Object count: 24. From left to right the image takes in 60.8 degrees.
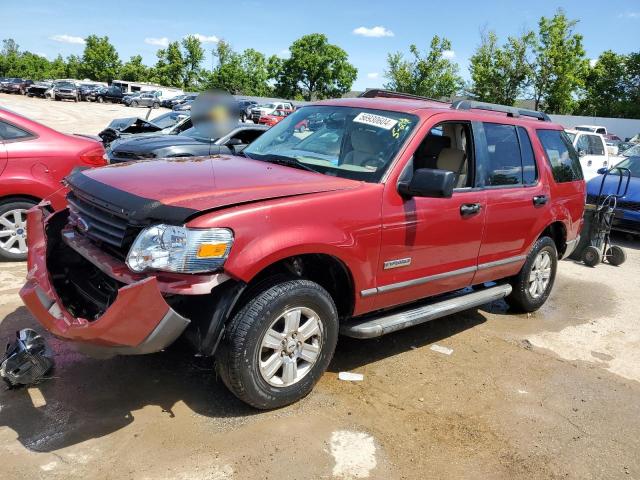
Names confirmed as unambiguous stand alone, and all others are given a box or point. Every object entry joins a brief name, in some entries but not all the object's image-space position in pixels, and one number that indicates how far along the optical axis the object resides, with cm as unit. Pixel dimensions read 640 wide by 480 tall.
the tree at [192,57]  6925
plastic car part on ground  337
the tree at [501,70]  4128
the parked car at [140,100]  4988
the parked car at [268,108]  3285
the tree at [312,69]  8412
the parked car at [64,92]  4950
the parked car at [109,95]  5306
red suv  286
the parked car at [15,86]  5525
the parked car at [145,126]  1146
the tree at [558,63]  3969
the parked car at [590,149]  1377
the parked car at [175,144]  854
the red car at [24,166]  556
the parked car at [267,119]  2622
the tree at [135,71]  8583
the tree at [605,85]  5378
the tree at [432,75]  4566
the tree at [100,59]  9031
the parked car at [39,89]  5106
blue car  922
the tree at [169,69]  7712
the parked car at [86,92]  5228
